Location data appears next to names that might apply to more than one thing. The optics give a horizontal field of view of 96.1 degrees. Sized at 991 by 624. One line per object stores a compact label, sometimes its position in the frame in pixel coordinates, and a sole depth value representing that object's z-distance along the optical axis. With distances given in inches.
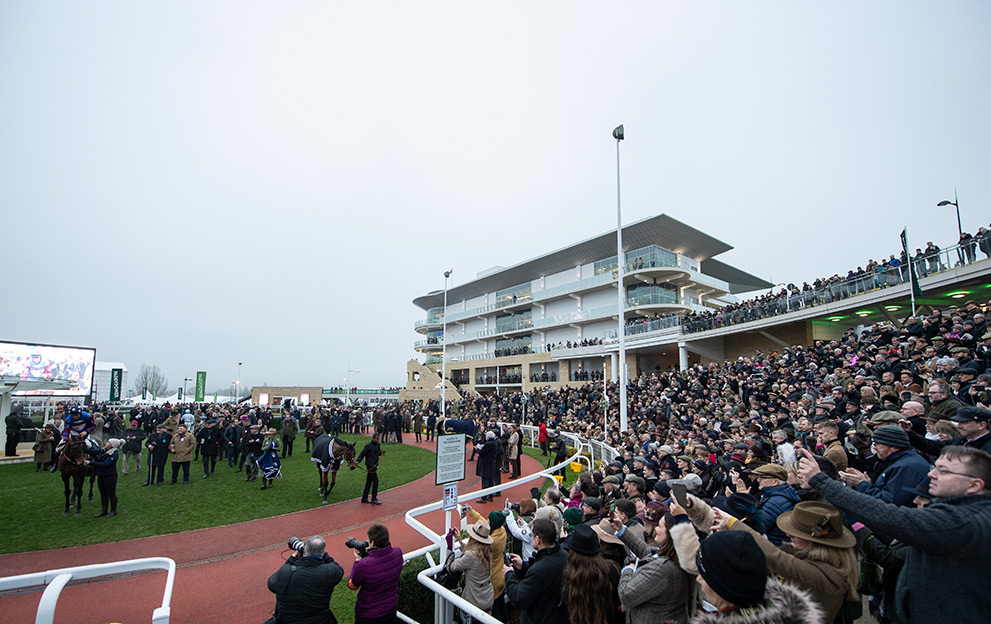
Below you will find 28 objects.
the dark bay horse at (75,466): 375.2
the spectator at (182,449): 490.9
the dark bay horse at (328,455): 448.8
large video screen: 791.7
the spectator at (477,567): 165.3
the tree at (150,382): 4138.8
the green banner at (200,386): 1307.0
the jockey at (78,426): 389.7
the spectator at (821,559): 97.9
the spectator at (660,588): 115.7
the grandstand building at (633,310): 730.8
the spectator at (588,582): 127.0
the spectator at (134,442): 540.4
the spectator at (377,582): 172.9
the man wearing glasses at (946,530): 78.9
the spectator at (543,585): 138.7
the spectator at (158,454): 484.4
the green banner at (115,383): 1326.3
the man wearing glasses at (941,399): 219.1
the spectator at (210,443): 552.7
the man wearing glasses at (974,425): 146.7
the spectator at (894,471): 132.5
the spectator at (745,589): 76.1
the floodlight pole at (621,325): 597.0
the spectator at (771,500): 143.8
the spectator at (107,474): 370.9
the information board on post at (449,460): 240.8
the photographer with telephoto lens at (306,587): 158.7
